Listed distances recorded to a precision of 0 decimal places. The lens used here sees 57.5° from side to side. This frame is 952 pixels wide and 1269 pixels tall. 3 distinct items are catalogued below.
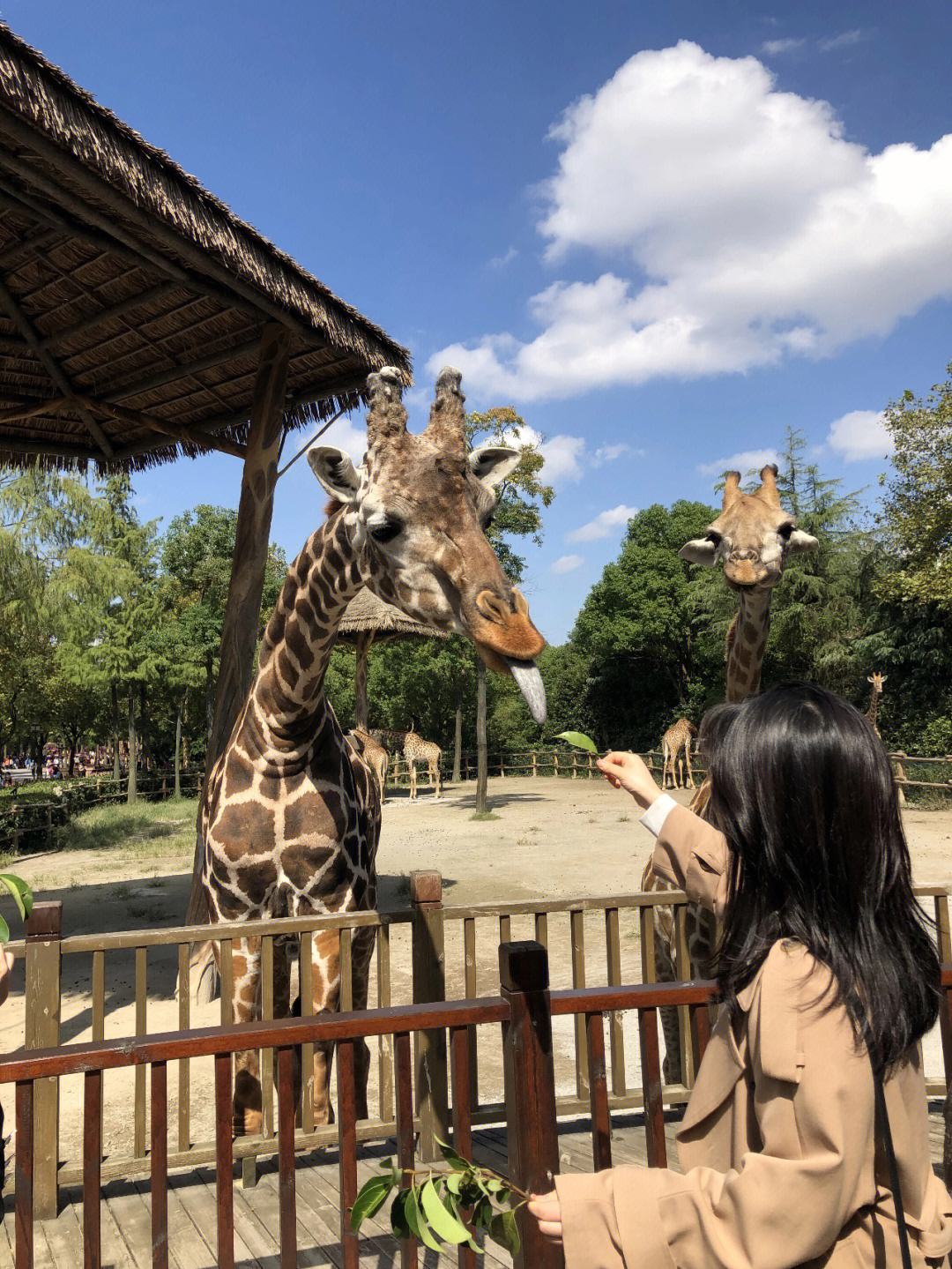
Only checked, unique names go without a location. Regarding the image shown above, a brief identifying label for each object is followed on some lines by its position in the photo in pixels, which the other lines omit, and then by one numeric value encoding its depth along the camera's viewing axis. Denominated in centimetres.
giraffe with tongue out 282
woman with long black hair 114
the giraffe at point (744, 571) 392
